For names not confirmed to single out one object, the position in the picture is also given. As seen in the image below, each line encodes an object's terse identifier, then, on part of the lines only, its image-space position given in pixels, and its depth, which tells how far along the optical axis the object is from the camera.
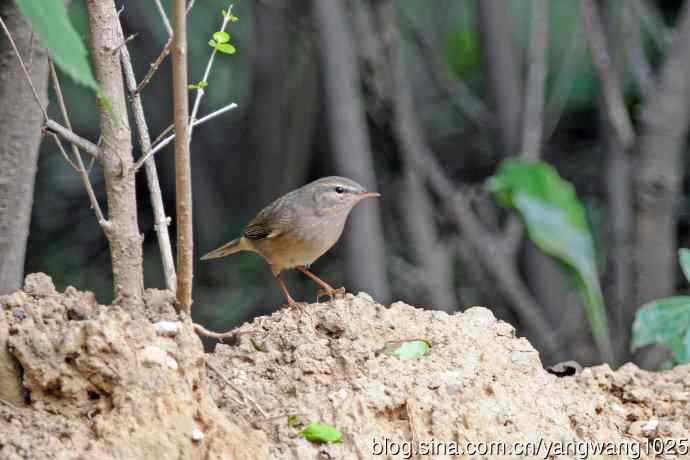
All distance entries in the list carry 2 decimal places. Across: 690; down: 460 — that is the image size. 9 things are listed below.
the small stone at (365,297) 7.06
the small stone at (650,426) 6.62
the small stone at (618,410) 6.78
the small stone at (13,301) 5.57
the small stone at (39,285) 5.85
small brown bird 11.12
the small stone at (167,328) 5.63
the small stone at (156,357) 5.40
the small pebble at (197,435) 5.37
